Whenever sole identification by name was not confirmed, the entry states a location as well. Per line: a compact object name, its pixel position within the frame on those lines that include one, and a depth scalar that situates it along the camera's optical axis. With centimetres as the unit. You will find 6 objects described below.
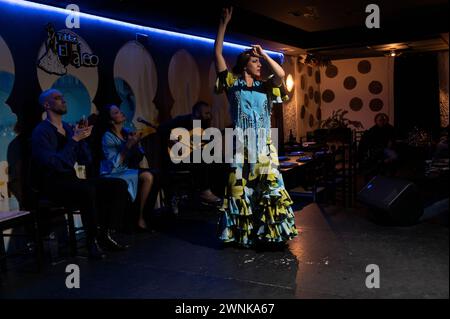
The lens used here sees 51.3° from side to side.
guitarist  560
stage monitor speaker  400
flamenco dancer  364
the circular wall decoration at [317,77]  1135
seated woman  455
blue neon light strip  419
